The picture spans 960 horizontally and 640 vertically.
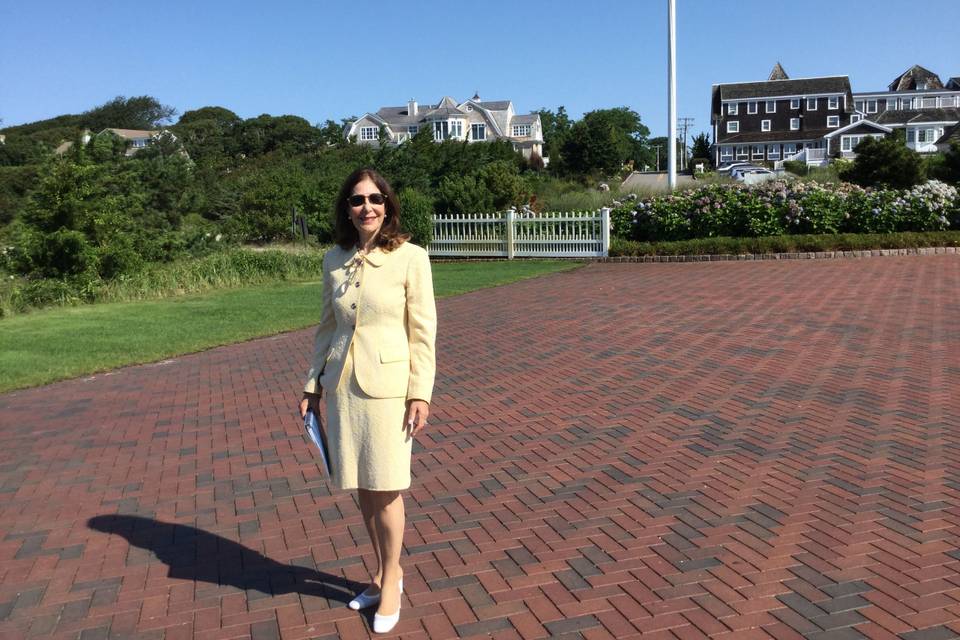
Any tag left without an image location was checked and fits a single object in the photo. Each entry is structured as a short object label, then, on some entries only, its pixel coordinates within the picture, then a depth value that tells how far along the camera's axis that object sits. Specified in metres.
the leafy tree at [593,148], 71.50
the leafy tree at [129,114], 114.62
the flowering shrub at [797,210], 20.14
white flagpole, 25.98
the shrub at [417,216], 23.38
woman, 3.19
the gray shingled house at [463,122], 85.81
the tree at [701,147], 84.19
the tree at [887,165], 32.47
